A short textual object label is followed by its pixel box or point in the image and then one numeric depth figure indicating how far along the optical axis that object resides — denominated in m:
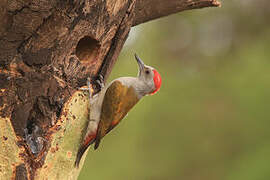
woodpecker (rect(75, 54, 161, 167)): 7.55
